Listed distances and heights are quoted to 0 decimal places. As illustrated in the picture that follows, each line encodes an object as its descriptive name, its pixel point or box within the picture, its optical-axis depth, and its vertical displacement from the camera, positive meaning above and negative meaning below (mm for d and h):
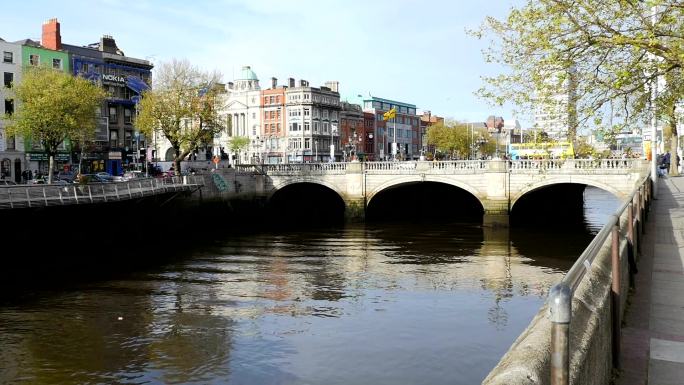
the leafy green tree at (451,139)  119125 +5572
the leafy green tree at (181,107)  53969 +5615
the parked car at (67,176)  54219 -272
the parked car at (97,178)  52094 -471
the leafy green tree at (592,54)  15602 +2927
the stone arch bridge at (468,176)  43750 -703
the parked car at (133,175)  55525 -280
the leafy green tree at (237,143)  103500 +4526
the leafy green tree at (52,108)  48562 +5146
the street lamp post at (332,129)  113688 +7486
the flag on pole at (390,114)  102406 +8935
